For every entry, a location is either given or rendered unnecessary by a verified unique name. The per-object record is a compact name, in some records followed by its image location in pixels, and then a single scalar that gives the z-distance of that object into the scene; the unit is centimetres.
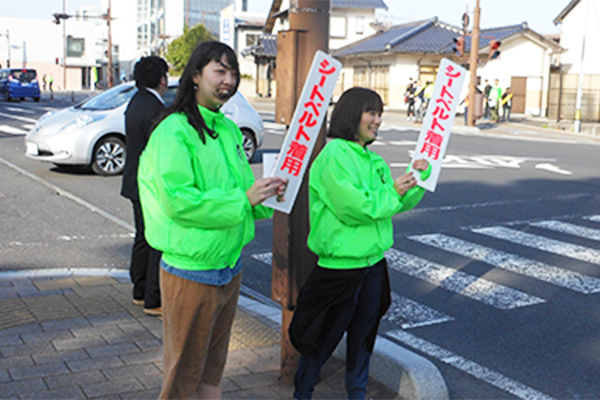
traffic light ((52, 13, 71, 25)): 5767
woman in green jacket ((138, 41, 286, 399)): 264
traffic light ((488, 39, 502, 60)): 2690
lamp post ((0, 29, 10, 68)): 8231
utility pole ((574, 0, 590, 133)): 2734
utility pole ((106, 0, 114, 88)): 5659
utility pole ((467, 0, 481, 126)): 2698
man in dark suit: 514
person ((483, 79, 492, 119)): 3185
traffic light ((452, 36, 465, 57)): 2686
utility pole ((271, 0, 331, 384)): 383
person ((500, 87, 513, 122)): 3278
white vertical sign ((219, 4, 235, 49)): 6209
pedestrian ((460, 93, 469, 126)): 2859
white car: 1205
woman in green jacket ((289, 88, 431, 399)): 336
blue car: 4247
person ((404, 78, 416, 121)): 3269
